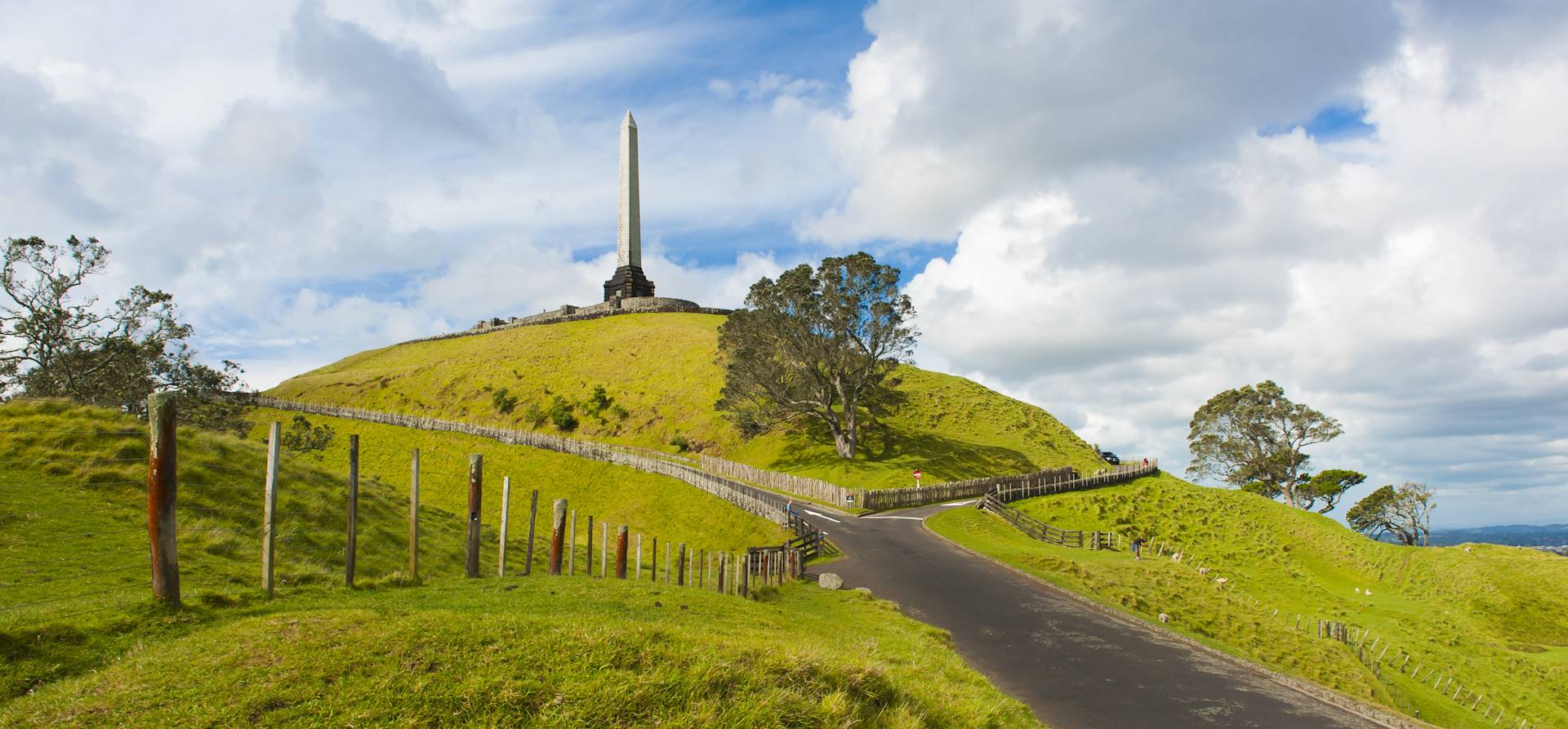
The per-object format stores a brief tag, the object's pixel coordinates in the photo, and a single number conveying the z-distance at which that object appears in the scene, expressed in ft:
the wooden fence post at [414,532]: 45.62
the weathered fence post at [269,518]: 36.81
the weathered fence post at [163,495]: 31.22
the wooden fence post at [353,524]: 41.57
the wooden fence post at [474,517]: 49.75
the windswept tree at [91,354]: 126.93
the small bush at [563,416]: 268.41
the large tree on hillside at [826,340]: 199.62
